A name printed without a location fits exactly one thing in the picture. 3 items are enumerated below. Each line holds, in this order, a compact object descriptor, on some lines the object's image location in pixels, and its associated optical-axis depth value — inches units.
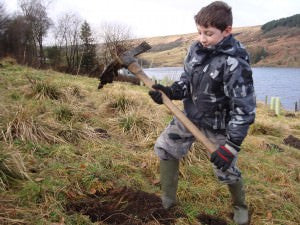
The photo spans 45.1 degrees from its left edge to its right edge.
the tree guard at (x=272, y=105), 539.9
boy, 93.6
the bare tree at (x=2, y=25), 588.2
